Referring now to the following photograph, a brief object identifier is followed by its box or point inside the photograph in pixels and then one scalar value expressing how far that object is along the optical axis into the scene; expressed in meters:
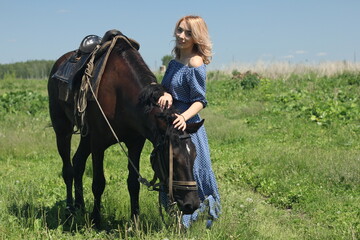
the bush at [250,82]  20.08
